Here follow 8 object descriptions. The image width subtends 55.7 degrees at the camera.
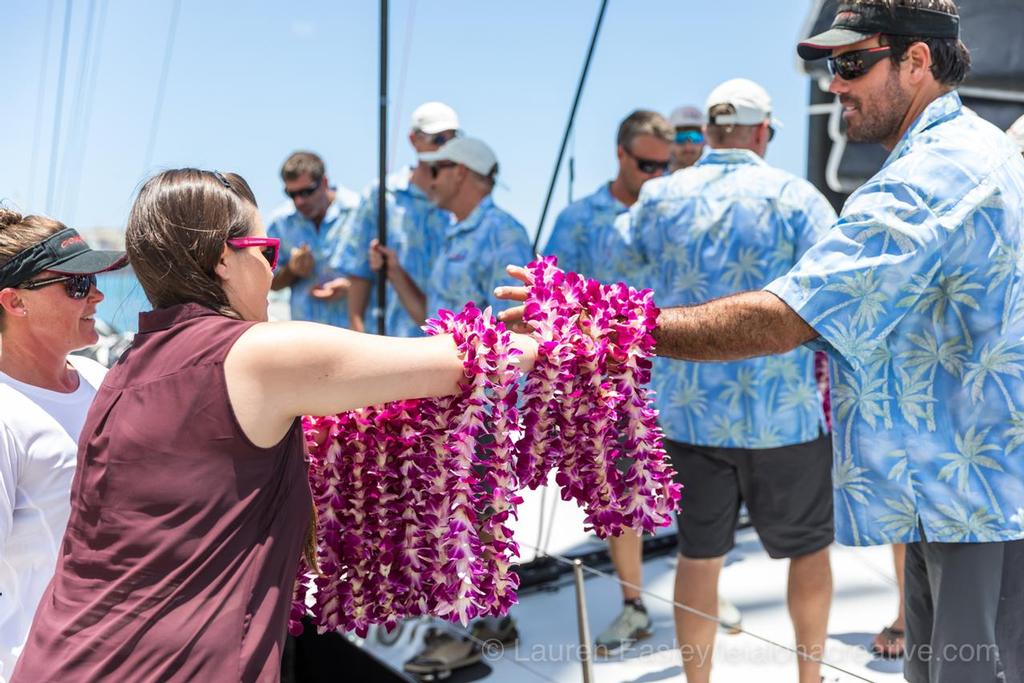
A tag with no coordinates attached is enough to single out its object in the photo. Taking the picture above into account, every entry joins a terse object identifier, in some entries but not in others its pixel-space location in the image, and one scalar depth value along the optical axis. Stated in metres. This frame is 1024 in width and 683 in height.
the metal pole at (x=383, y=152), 3.85
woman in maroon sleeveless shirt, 1.39
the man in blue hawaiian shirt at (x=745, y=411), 3.08
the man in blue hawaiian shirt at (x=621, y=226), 3.88
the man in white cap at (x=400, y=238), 4.79
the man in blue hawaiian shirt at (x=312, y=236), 5.13
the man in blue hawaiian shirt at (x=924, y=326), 1.79
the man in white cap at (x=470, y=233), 3.72
